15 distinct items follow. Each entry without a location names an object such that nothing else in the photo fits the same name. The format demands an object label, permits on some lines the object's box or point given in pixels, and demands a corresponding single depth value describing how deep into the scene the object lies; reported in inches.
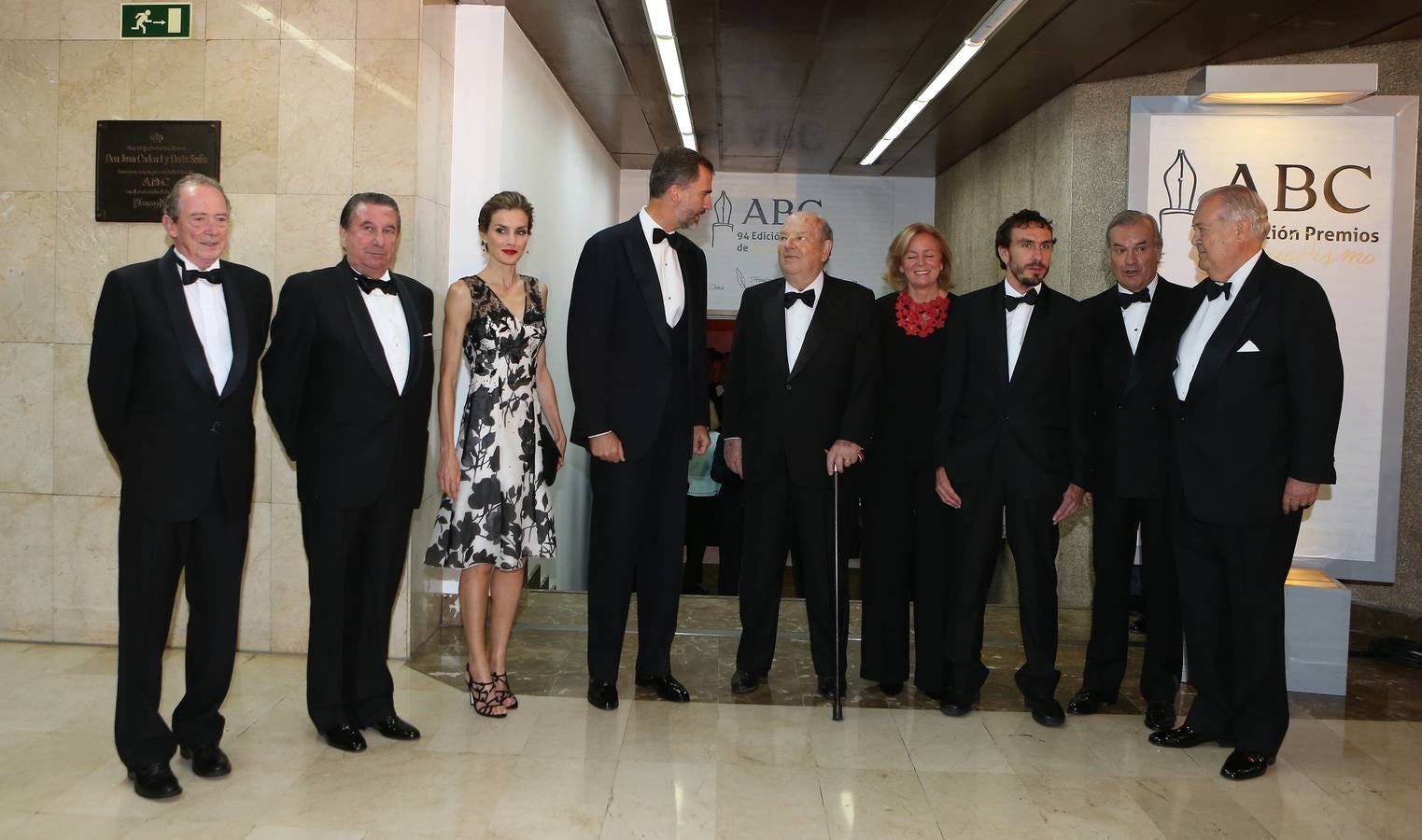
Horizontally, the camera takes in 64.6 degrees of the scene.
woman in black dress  167.2
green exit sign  185.8
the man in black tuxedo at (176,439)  126.0
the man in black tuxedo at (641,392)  159.5
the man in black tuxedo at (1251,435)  140.3
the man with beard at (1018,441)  157.6
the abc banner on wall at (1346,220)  214.2
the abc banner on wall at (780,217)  426.6
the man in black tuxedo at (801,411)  164.2
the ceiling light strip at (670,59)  213.6
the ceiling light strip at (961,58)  203.5
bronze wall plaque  185.9
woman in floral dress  154.7
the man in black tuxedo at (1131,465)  159.6
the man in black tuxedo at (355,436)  138.6
